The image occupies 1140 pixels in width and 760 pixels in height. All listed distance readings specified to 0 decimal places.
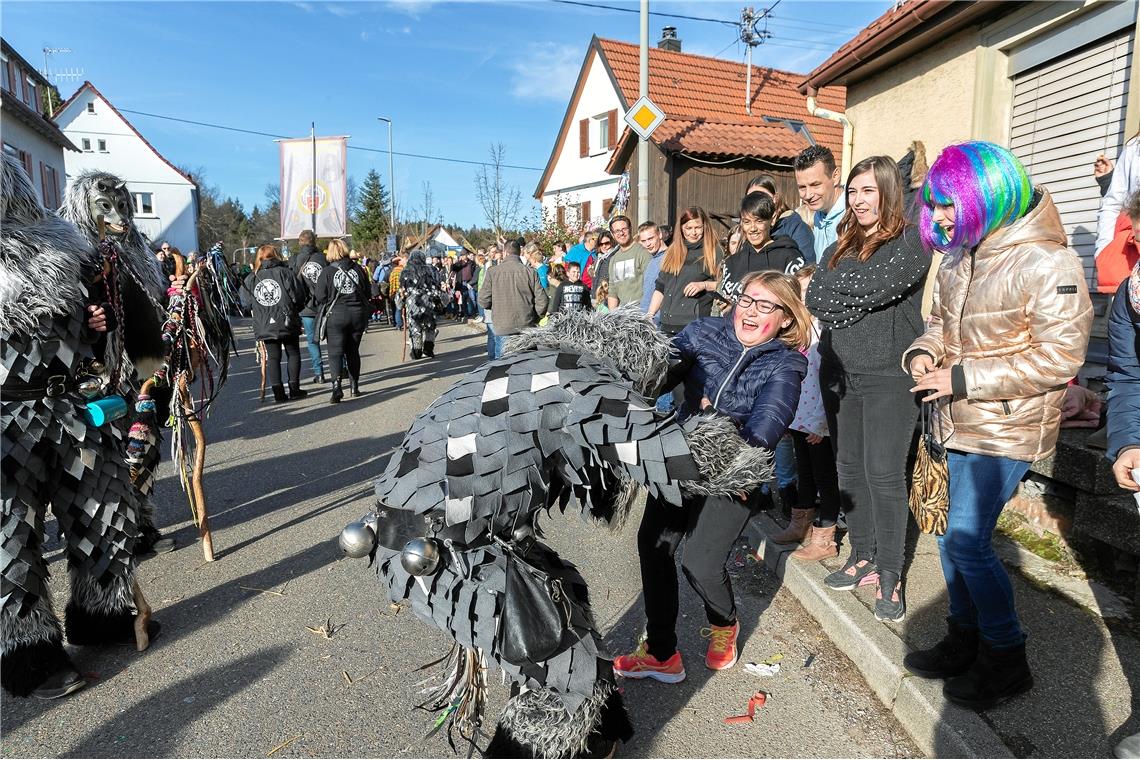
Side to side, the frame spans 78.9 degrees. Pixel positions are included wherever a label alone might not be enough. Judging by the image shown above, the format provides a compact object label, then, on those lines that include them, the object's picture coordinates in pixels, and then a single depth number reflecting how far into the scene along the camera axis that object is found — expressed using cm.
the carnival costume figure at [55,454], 268
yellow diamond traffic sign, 880
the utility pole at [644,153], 934
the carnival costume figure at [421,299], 1139
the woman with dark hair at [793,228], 470
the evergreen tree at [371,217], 4659
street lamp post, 3544
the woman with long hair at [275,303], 803
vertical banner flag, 1429
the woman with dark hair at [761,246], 438
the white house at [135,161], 3945
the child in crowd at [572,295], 846
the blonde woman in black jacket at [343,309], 836
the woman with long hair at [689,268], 538
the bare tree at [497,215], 2602
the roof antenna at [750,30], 1755
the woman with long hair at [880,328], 306
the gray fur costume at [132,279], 342
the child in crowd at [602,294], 803
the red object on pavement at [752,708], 260
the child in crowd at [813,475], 369
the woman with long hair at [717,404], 264
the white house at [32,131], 2148
